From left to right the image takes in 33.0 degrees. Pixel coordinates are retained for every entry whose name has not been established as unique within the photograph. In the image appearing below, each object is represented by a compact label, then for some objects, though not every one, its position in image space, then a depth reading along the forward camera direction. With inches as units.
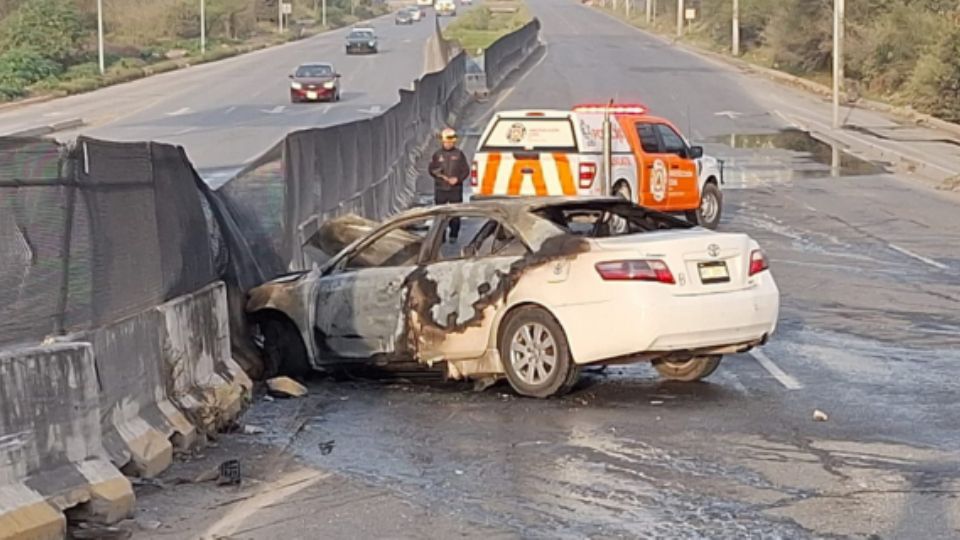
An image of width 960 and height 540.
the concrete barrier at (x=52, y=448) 296.0
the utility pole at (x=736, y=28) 3329.2
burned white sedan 439.5
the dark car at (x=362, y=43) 3745.1
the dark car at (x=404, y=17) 5753.0
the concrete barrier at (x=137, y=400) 347.9
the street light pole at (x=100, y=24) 2974.9
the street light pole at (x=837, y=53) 1801.4
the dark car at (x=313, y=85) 2470.5
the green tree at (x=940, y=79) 1924.2
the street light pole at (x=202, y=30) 3917.3
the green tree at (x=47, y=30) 3275.1
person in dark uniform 821.9
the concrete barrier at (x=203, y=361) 401.4
